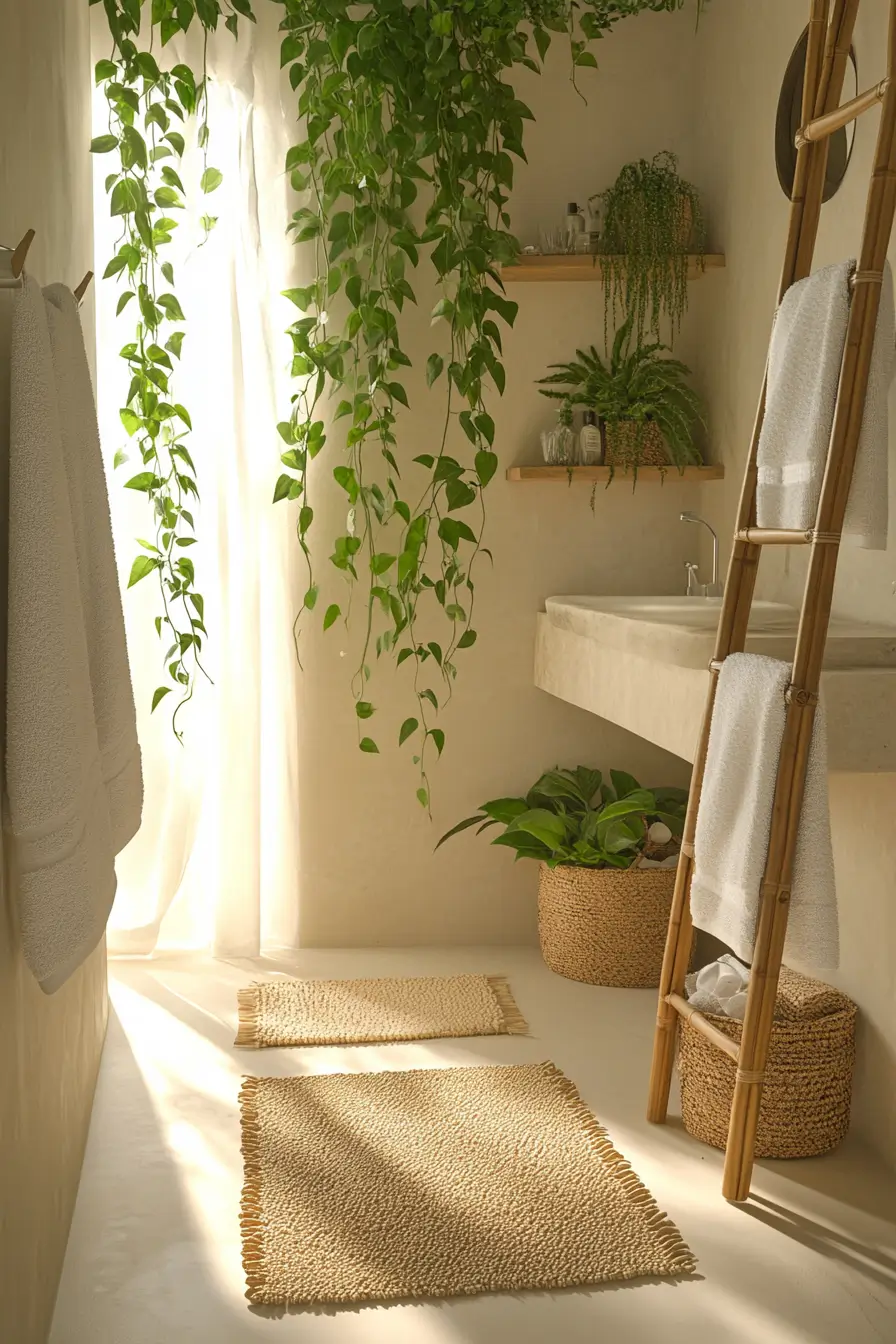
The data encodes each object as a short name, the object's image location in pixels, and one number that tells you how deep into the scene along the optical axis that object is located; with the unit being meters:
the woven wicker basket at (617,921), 3.19
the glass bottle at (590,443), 3.38
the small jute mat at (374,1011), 2.87
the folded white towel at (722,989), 2.35
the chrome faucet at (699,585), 3.21
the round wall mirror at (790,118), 2.76
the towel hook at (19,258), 1.27
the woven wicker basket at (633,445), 3.37
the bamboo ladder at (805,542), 1.95
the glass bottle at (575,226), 3.34
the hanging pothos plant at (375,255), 2.88
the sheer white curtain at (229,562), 3.26
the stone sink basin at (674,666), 2.10
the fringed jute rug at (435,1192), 1.92
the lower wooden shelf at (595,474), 3.34
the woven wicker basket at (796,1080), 2.24
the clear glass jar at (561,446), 3.38
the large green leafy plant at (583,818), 3.20
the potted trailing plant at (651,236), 3.26
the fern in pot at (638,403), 3.35
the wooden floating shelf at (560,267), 3.30
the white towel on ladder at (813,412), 1.97
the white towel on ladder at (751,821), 2.03
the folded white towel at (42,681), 1.29
